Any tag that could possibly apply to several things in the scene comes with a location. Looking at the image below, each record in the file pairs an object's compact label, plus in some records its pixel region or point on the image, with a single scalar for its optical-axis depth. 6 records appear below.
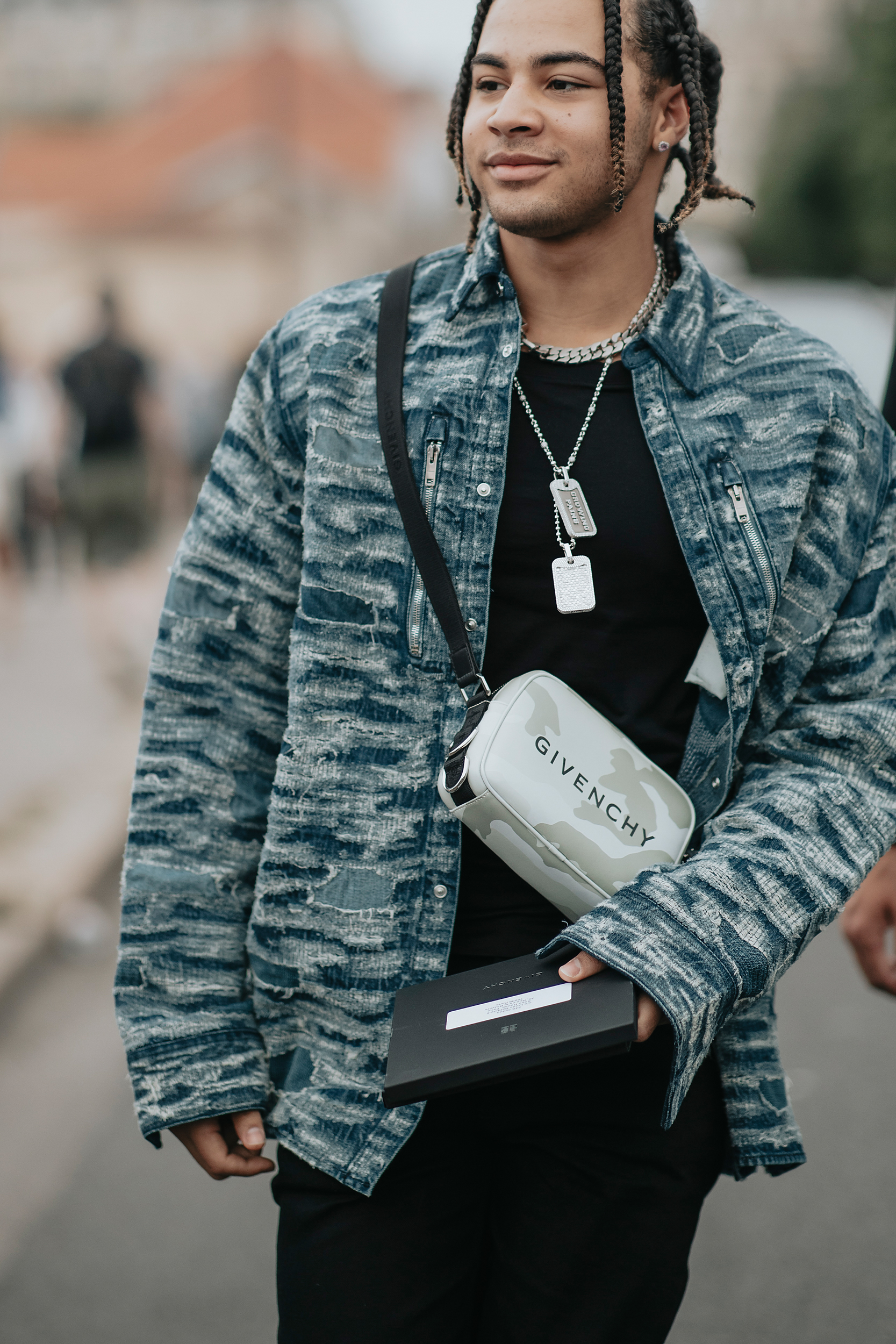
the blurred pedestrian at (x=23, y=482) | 10.12
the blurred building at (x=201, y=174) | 40.78
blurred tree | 27.30
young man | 1.73
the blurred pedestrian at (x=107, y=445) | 8.61
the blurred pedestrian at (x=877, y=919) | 2.38
